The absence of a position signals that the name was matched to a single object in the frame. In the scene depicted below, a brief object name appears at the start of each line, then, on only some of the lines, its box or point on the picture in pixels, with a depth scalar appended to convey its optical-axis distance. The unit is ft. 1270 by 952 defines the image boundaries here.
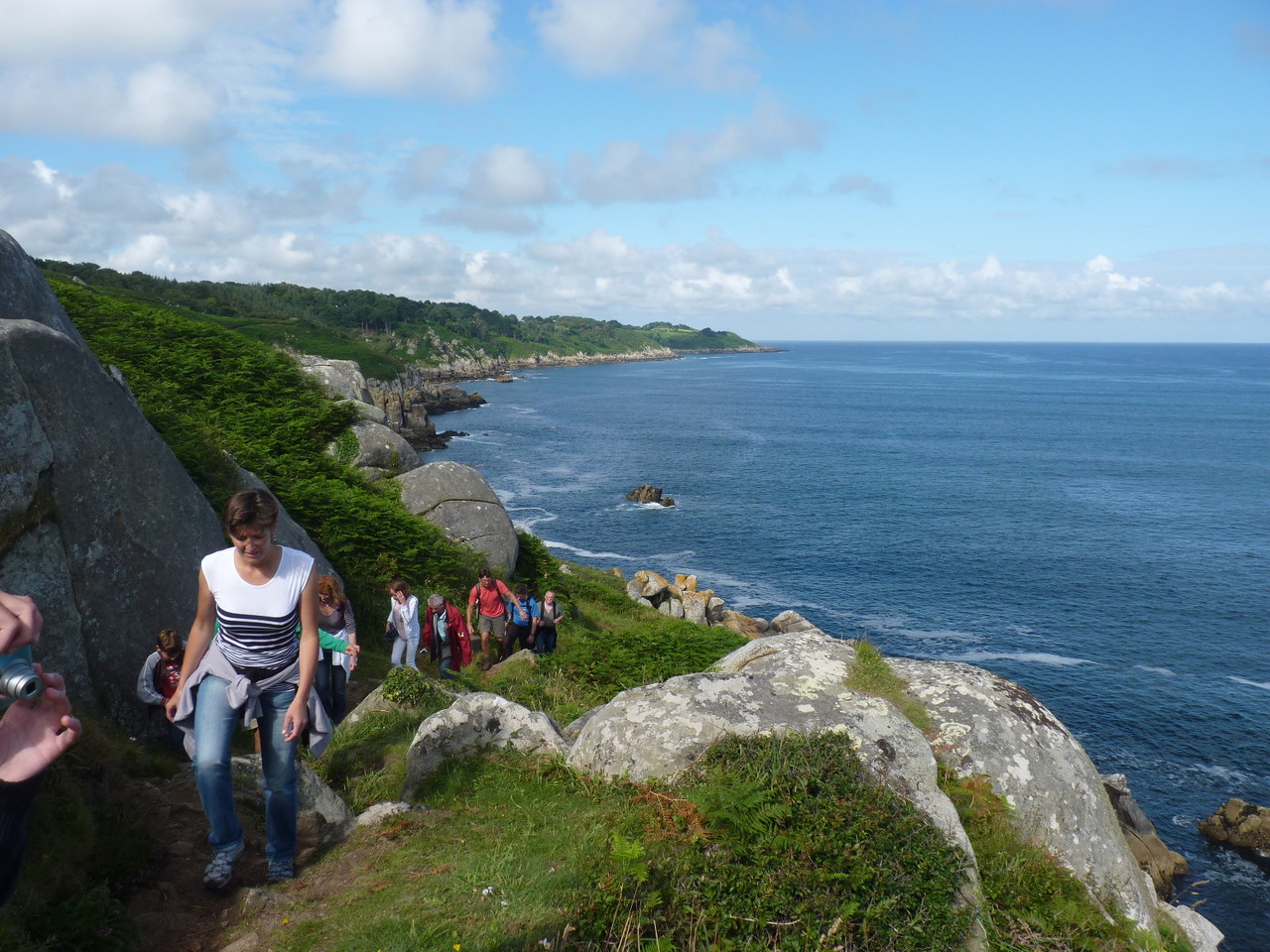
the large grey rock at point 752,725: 22.38
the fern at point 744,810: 19.47
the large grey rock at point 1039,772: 22.72
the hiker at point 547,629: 54.95
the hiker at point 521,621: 52.90
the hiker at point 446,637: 45.80
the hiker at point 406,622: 41.09
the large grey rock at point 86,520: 26.86
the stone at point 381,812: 22.12
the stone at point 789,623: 120.26
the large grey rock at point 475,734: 26.18
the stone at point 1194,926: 24.08
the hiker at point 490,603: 51.75
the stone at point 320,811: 21.18
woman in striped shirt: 17.75
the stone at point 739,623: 118.42
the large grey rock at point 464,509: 73.97
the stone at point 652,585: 125.29
